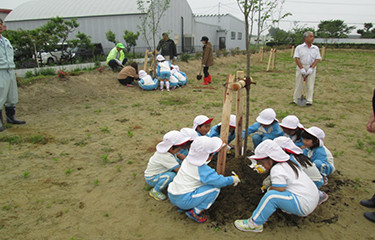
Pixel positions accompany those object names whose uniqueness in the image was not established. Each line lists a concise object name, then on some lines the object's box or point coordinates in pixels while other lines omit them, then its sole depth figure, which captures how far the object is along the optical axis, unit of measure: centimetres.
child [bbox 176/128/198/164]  324
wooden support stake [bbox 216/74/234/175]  307
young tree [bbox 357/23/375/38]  4682
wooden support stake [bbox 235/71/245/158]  335
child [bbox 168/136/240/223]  264
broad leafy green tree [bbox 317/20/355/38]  3839
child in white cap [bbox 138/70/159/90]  935
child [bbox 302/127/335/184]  339
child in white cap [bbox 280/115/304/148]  368
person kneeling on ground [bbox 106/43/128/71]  1078
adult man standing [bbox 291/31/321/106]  695
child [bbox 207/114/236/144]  404
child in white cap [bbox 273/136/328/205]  291
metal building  2086
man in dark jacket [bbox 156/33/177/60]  1109
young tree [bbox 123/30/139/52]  1758
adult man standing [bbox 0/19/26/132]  527
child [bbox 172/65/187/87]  993
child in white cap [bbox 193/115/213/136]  389
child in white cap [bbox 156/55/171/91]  915
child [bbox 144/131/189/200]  306
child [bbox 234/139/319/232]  251
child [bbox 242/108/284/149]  388
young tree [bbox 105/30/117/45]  1795
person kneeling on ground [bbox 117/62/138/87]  972
